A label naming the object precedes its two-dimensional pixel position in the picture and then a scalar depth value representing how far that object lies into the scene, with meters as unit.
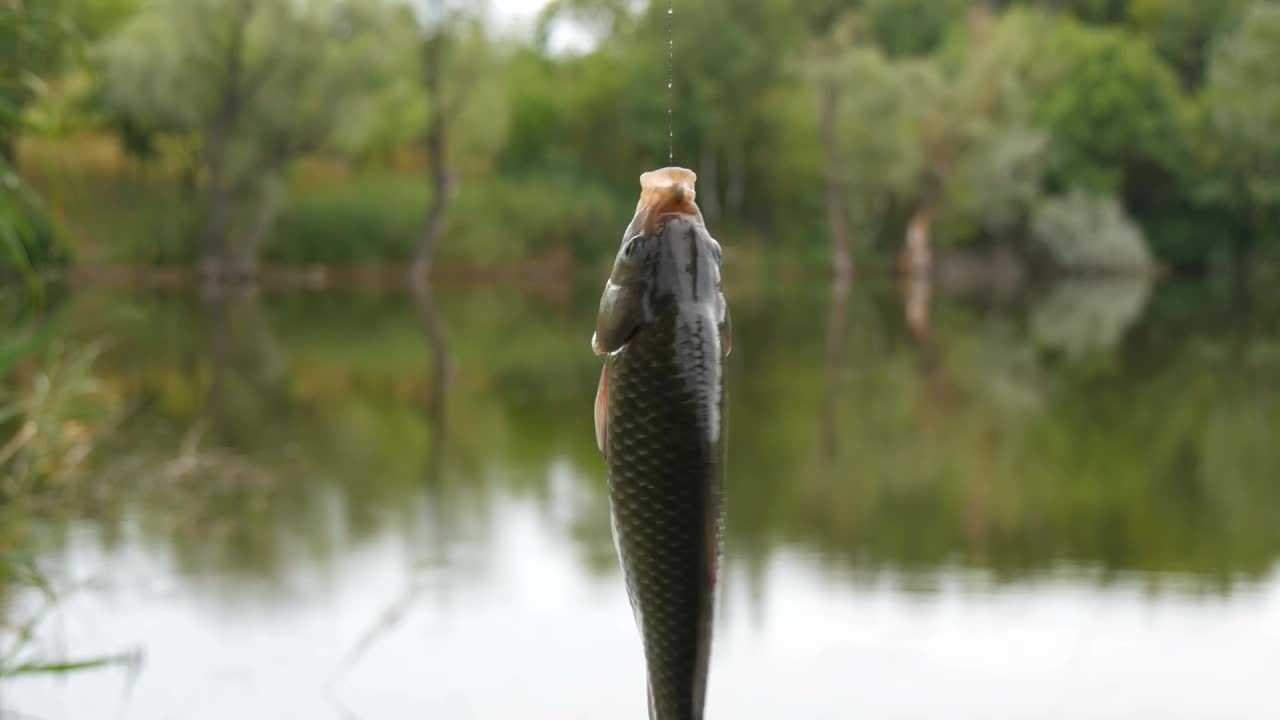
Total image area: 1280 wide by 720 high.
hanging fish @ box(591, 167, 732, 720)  0.82
